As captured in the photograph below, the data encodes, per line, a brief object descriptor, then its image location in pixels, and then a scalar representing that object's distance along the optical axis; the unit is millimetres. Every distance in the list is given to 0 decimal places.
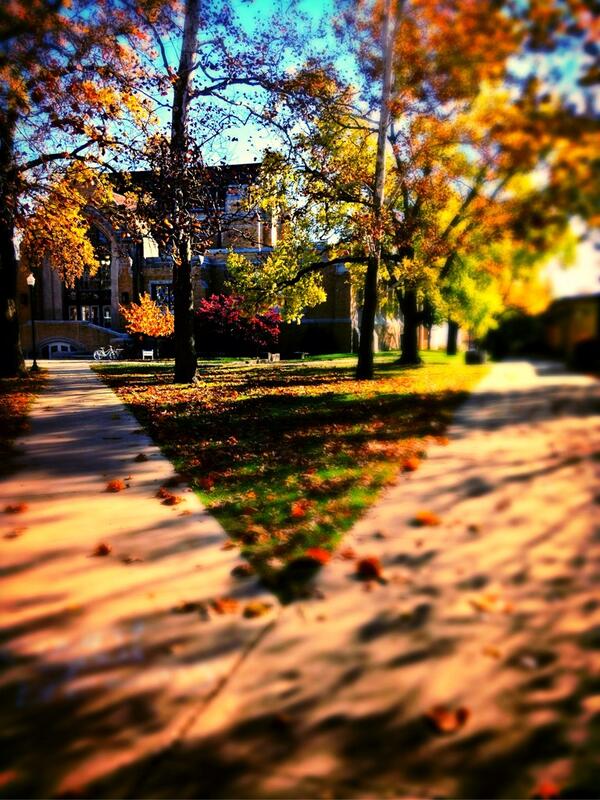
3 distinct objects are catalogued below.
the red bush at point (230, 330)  27391
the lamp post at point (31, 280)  20891
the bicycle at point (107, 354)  34875
